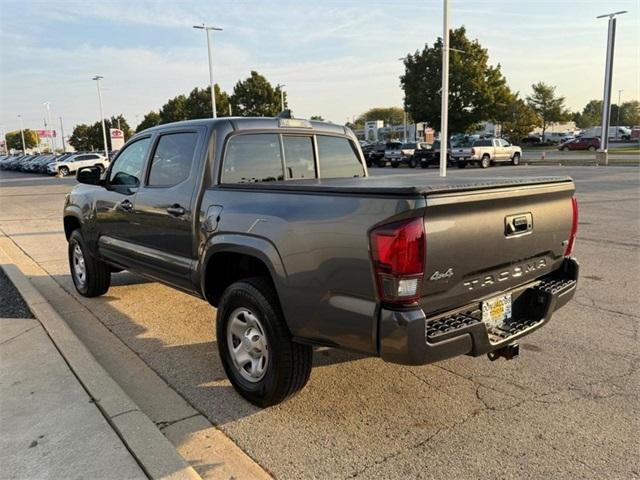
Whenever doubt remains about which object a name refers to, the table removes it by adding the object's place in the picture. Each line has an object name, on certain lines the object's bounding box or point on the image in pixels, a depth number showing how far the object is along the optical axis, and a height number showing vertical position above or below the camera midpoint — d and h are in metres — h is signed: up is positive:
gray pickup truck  2.74 -0.68
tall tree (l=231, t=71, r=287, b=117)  55.19 +4.31
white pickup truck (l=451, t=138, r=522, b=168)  31.69 -1.26
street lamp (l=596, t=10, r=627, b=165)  30.64 +3.06
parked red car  52.28 -1.49
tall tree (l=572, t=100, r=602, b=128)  110.59 +2.80
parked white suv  40.84 -1.47
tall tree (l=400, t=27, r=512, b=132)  40.56 +3.55
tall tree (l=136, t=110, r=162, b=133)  86.44 +3.55
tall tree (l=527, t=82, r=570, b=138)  69.69 +3.29
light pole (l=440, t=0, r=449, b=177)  20.52 +2.02
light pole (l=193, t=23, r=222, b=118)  38.25 +7.25
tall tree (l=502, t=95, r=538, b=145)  62.31 +1.09
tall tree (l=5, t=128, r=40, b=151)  131.75 +1.44
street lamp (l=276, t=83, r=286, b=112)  56.08 +4.17
